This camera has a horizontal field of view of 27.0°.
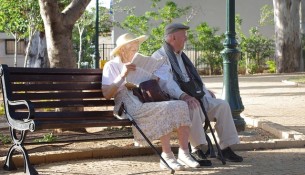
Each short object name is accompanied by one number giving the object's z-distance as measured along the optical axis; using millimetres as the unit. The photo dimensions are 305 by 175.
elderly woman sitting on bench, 6402
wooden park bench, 6176
